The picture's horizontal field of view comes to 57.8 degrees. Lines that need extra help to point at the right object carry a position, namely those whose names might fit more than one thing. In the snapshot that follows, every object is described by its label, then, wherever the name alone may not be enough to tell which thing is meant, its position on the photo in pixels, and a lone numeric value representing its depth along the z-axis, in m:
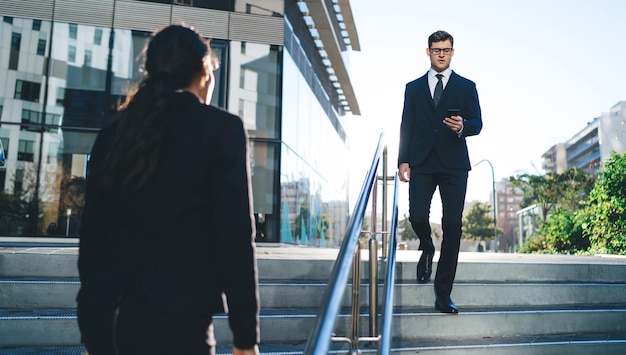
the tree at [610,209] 10.77
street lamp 32.79
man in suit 4.10
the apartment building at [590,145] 81.34
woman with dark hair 1.32
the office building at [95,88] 12.51
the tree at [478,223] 68.81
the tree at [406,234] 59.94
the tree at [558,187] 41.38
